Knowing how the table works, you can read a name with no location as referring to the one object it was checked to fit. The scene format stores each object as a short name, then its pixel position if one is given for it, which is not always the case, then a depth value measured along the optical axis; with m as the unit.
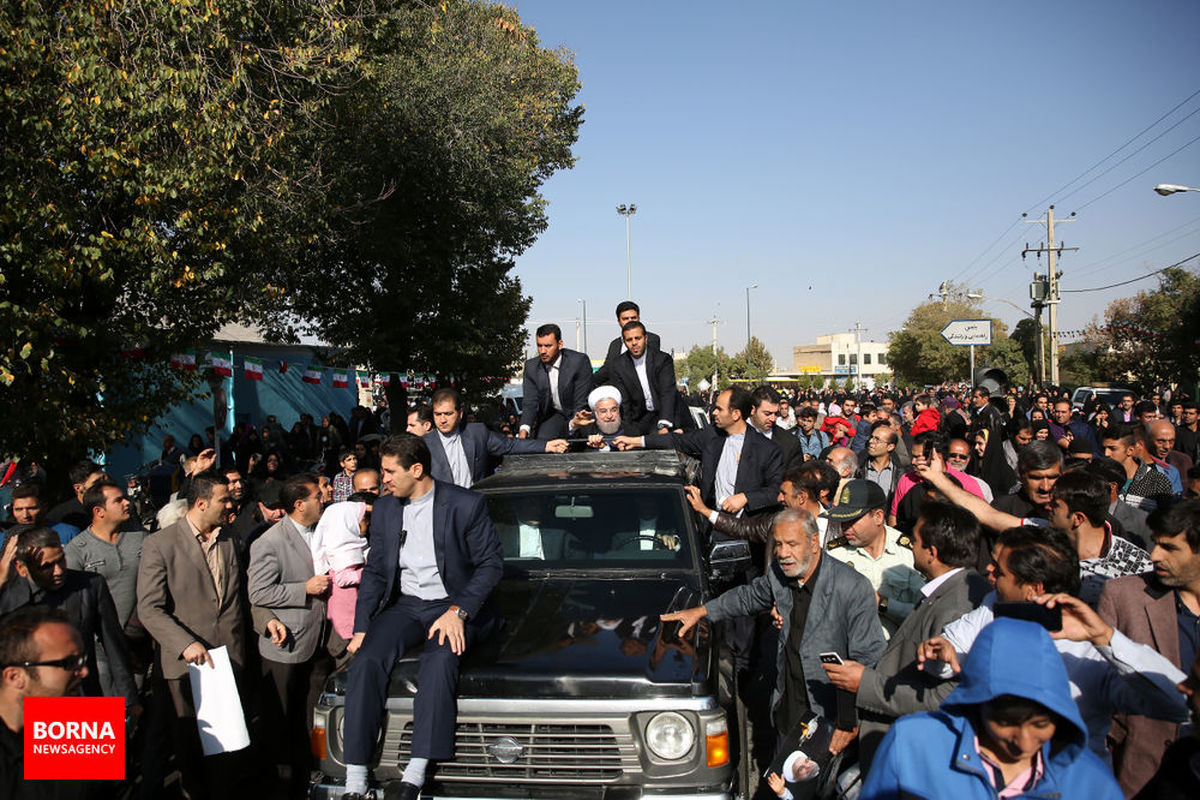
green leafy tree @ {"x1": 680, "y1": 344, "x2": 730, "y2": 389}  59.81
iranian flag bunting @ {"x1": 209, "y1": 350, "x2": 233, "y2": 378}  17.88
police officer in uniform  4.31
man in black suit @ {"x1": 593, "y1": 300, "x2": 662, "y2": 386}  7.69
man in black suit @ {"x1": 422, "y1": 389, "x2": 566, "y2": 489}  6.18
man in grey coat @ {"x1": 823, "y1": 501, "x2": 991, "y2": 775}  3.09
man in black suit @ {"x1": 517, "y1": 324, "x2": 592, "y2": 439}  7.32
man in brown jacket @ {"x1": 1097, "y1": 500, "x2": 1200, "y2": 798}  3.24
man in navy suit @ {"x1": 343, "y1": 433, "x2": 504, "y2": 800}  4.07
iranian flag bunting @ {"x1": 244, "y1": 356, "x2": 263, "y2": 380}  21.33
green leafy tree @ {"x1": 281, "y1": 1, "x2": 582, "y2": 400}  20.12
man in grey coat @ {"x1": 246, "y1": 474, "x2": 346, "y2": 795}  5.21
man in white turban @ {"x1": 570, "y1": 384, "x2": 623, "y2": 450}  6.77
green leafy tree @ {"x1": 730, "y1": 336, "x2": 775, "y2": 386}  61.64
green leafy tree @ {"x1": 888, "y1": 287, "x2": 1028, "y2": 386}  61.78
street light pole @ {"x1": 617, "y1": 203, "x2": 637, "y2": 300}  55.59
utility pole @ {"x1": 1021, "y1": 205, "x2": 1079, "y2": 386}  34.38
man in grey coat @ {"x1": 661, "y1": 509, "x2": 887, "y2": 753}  3.65
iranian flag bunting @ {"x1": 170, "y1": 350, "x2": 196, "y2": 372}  19.06
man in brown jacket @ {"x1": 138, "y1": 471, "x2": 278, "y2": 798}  4.70
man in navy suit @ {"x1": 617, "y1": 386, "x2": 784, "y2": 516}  6.31
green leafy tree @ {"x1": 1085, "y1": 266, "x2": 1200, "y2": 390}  30.11
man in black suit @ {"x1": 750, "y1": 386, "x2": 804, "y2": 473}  7.62
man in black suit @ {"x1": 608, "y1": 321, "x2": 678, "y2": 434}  7.54
